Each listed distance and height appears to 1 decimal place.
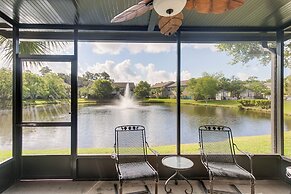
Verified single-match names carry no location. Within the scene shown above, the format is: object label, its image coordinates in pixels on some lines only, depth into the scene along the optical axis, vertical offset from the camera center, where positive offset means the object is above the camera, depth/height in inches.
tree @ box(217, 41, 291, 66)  109.4 +34.6
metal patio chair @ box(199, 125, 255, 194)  97.4 -34.2
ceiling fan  45.7 +31.0
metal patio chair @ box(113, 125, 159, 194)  100.6 -33.8
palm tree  103.4 +36.1
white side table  84.5 -40.4
